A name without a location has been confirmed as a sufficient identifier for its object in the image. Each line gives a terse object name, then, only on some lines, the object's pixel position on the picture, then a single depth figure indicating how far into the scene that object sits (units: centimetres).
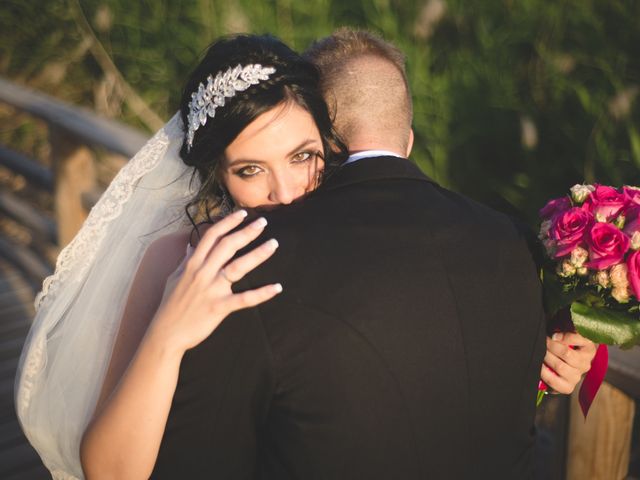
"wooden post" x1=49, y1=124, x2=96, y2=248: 423
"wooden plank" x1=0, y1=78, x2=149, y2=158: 318
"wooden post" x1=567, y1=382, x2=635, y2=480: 190
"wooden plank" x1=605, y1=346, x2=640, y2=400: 173
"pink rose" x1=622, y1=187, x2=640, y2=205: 145
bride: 131
